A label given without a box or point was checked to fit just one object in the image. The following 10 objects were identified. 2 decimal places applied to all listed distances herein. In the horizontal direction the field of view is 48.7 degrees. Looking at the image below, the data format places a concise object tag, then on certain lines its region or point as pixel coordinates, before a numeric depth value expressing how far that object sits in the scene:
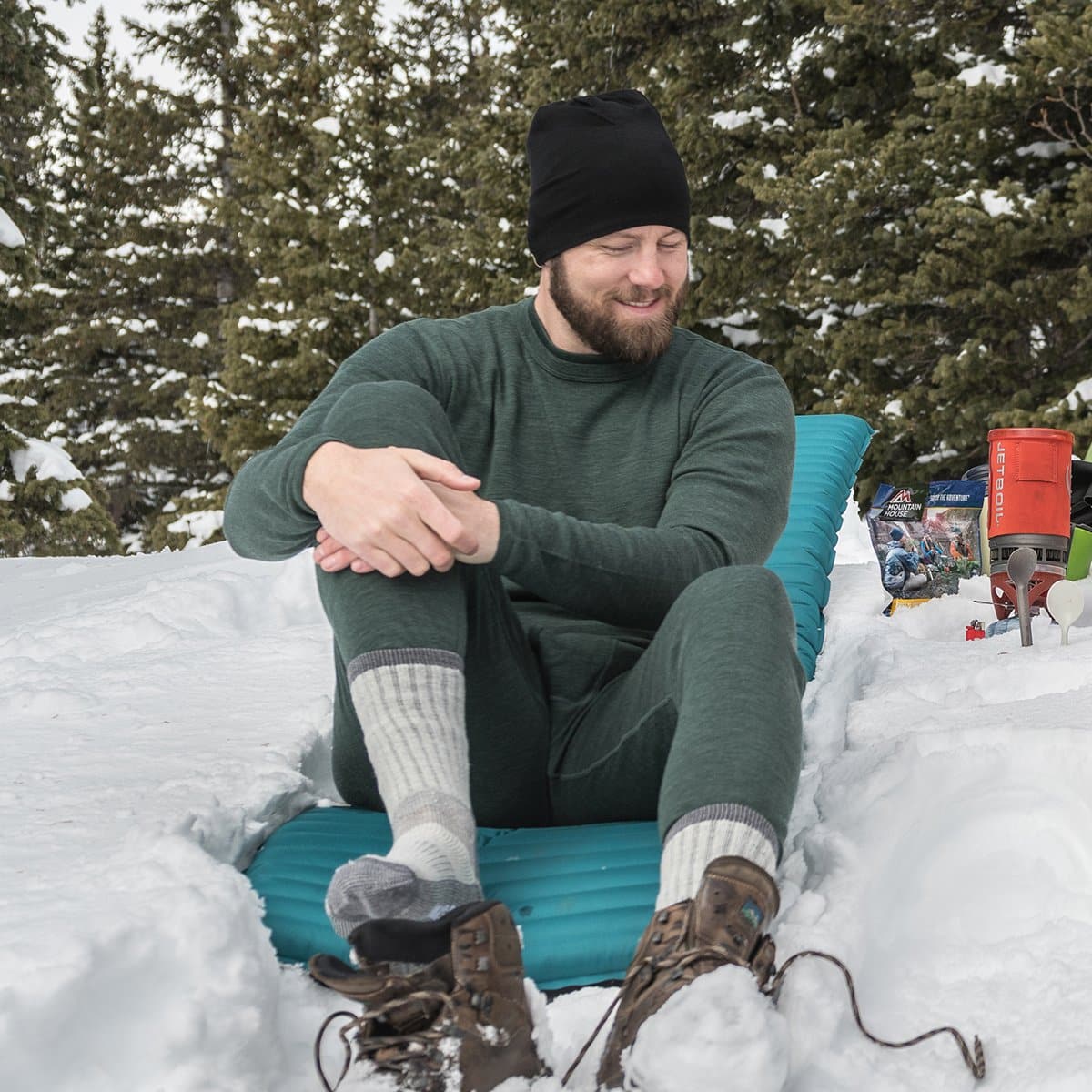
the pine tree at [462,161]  11.02
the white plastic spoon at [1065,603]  2.63
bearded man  1.26
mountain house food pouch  3.68
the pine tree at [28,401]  8.11
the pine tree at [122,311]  17.22
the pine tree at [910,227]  7.97
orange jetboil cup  3.10
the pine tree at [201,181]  16.09
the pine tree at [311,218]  12.84
